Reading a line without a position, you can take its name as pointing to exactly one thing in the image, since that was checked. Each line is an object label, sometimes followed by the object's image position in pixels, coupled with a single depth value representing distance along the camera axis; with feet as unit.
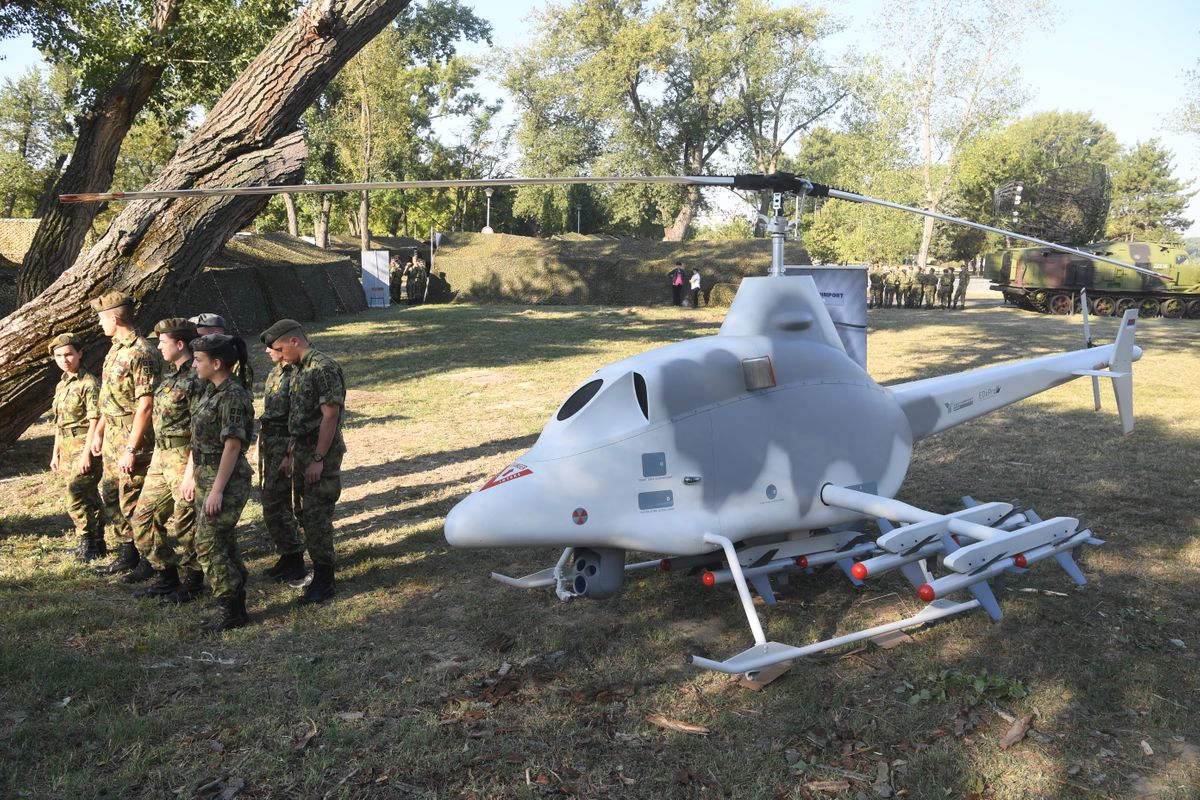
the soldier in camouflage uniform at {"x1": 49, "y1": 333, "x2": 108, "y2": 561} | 20.11
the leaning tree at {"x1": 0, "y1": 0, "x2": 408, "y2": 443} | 21.66
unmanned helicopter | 14.71
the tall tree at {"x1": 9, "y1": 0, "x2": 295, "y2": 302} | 35.70
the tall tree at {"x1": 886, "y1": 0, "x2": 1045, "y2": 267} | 118.93
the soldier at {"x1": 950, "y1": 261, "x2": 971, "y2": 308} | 98.53
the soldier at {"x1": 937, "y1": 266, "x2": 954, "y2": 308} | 99.04
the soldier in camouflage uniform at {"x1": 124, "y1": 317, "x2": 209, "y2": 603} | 16.75
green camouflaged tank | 81.92
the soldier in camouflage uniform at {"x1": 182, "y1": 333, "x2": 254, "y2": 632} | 15.75
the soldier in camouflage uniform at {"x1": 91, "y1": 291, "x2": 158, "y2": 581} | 18.25
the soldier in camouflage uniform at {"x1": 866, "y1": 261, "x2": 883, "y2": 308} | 102.73
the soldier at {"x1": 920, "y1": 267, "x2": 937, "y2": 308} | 99.45
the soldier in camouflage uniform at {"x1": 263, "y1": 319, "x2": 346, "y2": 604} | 17.44
